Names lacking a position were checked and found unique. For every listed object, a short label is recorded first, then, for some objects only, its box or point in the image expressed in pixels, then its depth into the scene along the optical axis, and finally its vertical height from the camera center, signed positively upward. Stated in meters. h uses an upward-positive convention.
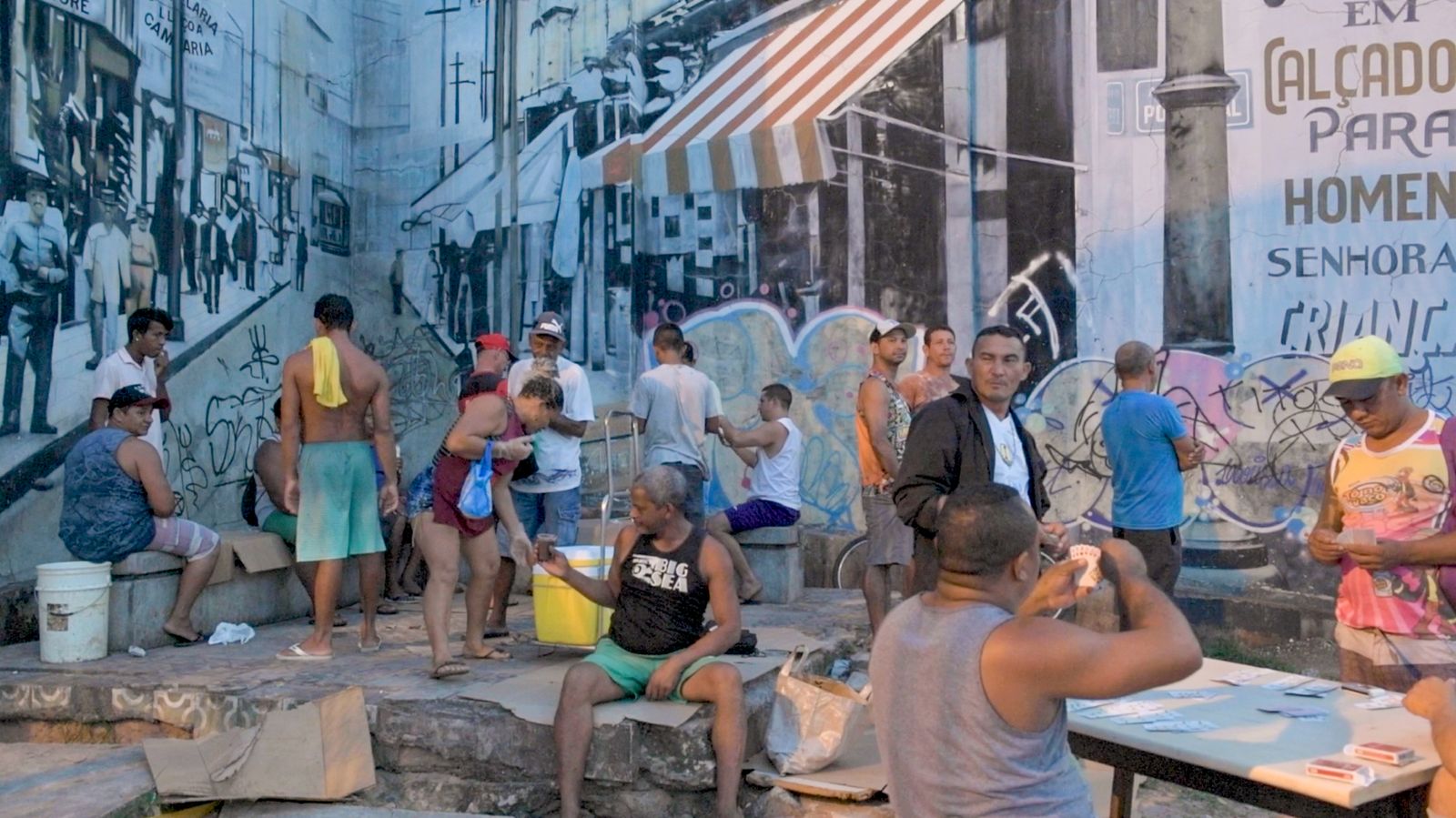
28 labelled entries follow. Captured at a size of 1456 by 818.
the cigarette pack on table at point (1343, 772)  3.09 -0.78
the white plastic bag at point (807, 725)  5.61 -1.21
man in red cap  7.98 +0.49
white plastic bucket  6.62 -0.84
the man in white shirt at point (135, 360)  7.47 +0.43
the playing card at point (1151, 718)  3.63 -0.77
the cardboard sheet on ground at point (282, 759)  5.58 -1.35
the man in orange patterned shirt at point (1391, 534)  4.20 -0.32
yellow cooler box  6.60 -0.85
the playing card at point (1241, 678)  4.12 -0.75
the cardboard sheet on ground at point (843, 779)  5.41 -1.41
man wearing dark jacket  4.60 -0.04
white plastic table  3.16 -0.79
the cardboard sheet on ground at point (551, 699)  5.47 -1.13
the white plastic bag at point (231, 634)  7.19 -1.06
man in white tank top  8.53 -0.30
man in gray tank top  2.81 -0.49
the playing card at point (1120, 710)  3.71 -0.77
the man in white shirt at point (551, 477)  7.53 -0.24
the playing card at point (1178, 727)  3.55 -0.77
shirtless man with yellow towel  6.60 -0.07
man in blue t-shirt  6.75 -0.17
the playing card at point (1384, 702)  3.81 -0.77
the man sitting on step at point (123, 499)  6.85 -0.32
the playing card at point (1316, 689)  3.96 -0.76
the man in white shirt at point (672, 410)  8.21 +0.15
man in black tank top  5.38 -0.79
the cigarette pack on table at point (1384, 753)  3.22 -0.77
